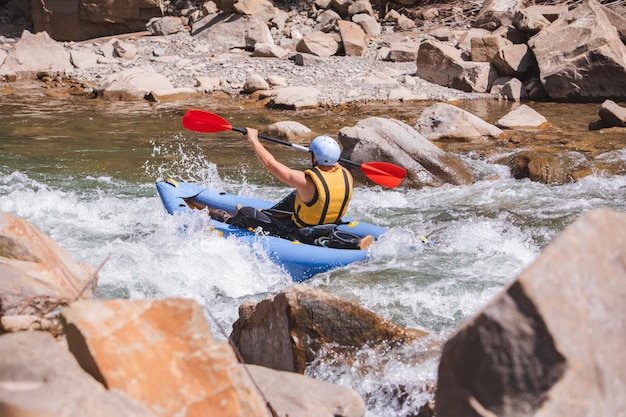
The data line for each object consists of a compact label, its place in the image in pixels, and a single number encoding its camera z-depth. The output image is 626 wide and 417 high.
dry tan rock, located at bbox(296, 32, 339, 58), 25.75
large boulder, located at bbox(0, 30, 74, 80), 24.56
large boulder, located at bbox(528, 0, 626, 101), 21.27
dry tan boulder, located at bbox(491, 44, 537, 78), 23.44
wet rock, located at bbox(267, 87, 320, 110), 21.28
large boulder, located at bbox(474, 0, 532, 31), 27.12
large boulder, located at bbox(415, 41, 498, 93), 23.47
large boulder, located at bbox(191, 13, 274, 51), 26.84
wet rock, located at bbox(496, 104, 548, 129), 18.54
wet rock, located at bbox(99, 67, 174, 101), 22.34
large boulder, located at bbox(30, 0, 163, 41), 28.27
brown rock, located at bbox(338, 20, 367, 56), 26.17
